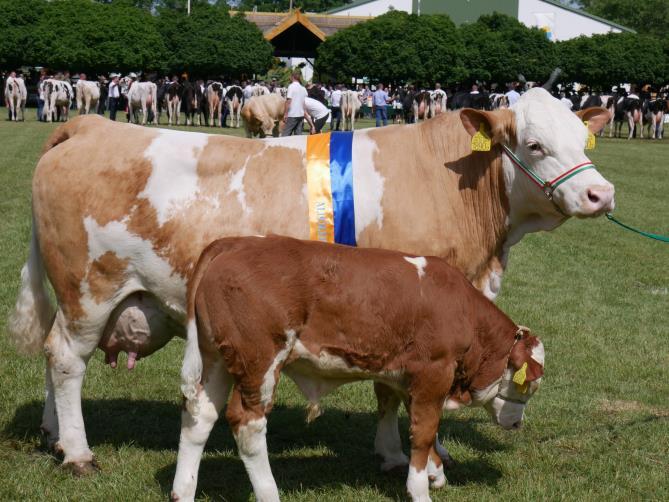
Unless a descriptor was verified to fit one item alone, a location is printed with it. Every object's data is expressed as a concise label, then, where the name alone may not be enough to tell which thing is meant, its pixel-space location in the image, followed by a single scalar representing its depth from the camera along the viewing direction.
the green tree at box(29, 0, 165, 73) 49.22
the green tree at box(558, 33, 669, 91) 55.38
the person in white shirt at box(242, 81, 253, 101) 39.53
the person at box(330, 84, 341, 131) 39.27
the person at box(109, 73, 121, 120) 37.19
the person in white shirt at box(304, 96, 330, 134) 23.77
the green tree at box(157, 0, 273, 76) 51.03
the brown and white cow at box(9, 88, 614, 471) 5.13
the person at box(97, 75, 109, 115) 41.86
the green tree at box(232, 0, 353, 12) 126.38
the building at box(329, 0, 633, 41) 87.31
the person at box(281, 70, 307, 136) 23.23
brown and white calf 4.40
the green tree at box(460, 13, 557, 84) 57.56
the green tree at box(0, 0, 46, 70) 48.69
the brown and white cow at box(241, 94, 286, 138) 24.80
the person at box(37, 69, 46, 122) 37.25
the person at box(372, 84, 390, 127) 40.09
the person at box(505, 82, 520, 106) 36.20
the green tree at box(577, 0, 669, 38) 104.62
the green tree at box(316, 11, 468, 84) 55.81
